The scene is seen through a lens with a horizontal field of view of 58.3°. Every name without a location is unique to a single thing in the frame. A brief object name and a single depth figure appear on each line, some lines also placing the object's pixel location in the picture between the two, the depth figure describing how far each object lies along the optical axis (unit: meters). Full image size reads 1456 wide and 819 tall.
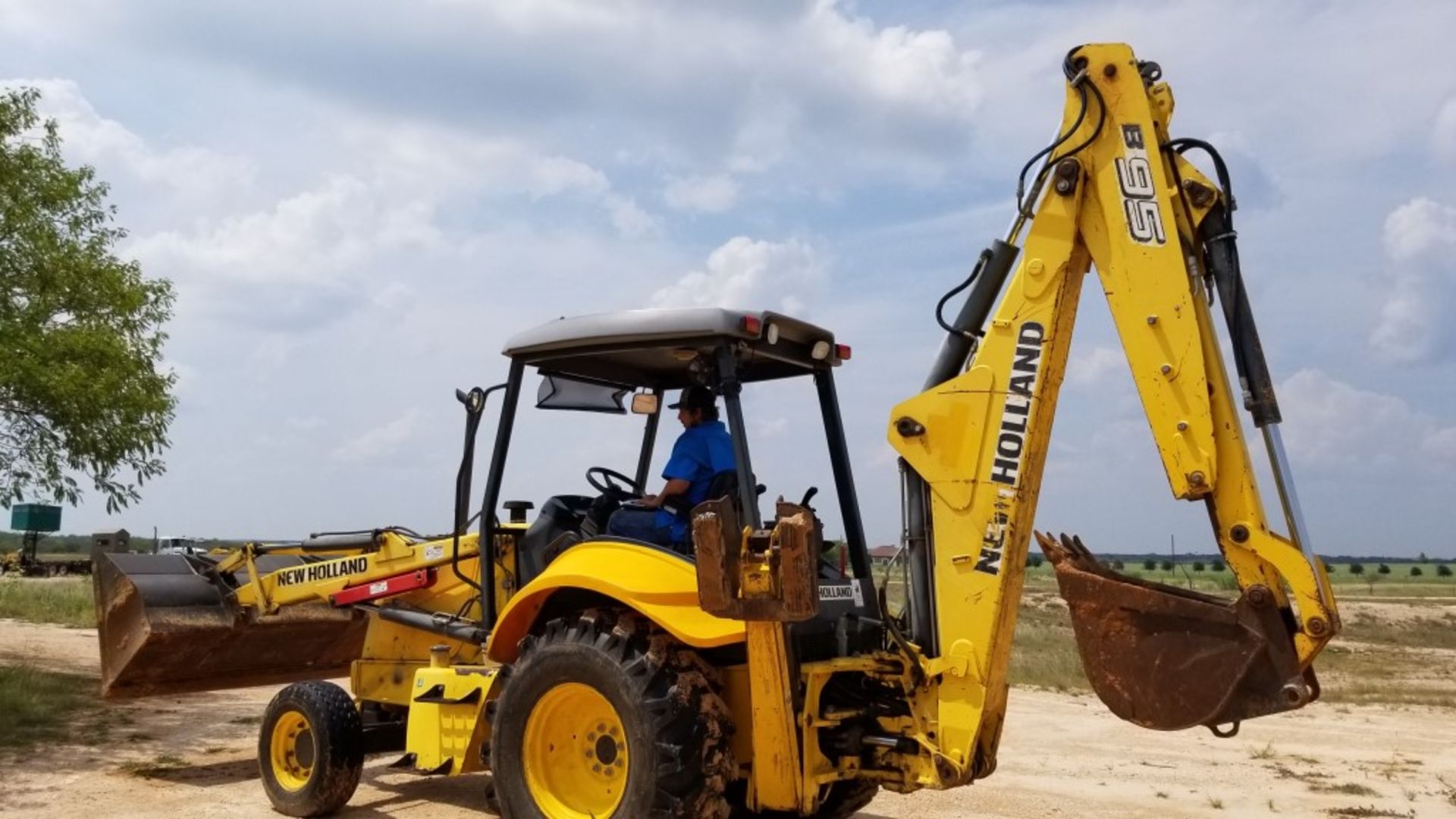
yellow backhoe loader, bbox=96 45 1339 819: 5.45
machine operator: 6.52
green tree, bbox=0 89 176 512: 12.73
